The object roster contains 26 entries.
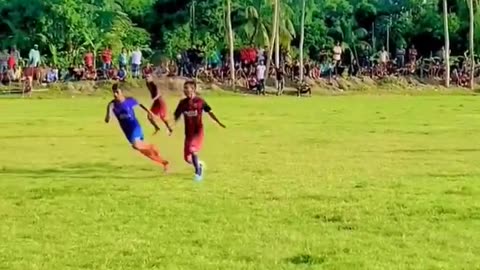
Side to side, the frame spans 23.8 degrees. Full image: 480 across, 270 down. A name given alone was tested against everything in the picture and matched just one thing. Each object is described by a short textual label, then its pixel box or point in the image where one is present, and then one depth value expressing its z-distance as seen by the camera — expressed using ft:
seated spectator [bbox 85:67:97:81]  192.65
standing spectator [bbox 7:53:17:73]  189.26
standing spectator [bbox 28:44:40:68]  186.60
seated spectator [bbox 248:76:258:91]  196.54
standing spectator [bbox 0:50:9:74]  192.08
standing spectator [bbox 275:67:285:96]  193.49
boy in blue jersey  65.82
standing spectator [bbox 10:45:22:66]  195.65
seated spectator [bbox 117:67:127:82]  189.63
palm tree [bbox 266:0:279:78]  202.49
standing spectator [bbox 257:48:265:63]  205.86
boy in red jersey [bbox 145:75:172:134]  83.82
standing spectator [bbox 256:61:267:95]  193.06
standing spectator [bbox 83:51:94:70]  196.34
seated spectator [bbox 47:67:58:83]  191.34
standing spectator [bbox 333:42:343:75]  219.00
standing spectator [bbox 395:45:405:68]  223.51
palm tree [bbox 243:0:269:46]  234.79
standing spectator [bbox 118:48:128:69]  195.31
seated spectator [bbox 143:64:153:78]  190.30
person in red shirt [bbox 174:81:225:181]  62.95
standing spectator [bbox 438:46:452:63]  211.61
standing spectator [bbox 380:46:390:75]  217.77
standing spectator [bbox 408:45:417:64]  223.98
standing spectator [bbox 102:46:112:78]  195.62
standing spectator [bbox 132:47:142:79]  192.65
